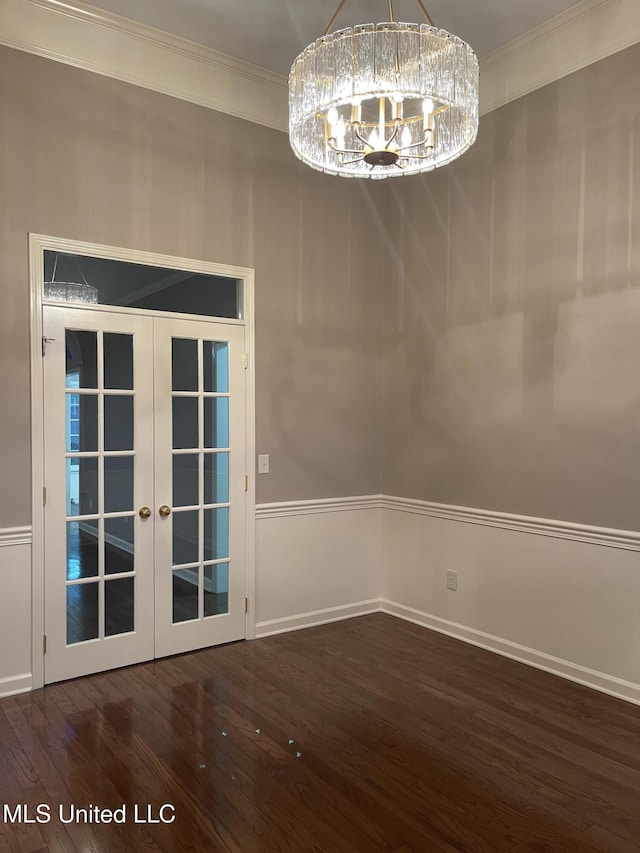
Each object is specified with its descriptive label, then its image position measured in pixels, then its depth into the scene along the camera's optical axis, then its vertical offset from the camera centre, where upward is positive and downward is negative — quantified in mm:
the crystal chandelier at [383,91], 2383 +1222
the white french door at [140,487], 3594 -430
